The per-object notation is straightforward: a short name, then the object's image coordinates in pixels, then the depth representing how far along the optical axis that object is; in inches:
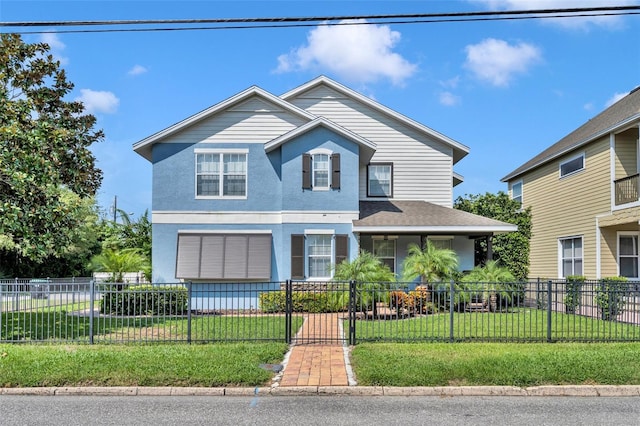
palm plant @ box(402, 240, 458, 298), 649.0
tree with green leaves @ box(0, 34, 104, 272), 497.4
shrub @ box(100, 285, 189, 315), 613.9
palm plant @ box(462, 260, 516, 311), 660.1
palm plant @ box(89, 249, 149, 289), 701.3
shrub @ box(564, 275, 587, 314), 455.8
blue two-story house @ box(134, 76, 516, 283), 716.0
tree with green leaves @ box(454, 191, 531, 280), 959.0
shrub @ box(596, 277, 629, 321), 494.0
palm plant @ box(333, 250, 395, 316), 618.4
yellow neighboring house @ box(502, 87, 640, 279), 719.7
